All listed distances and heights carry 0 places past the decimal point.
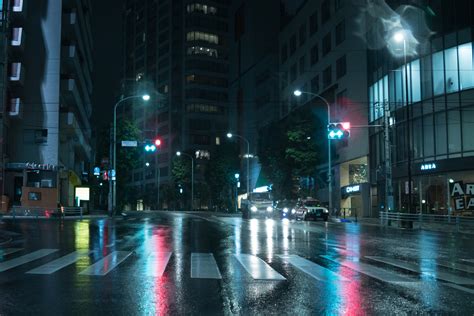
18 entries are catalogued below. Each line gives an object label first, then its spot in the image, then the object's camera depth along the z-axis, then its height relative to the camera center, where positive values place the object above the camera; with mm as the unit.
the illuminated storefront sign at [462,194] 32188 +379
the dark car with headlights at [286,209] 51316 -773
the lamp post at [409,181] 34625 +1222
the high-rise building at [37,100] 47125 +9499
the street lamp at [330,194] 48988 +574
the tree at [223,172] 94438 +5143
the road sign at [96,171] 52778 +2986
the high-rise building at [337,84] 54562 +13338
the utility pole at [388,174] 37000 +1821
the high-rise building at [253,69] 96544 +25759
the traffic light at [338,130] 35188 +4643
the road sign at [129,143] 45497 +4916
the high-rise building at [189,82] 129125 +29459
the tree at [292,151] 59000 +5583
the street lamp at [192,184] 102562 +3275
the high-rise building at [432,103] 38125 +7489
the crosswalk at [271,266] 11531 -1589
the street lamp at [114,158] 49094 +3995
